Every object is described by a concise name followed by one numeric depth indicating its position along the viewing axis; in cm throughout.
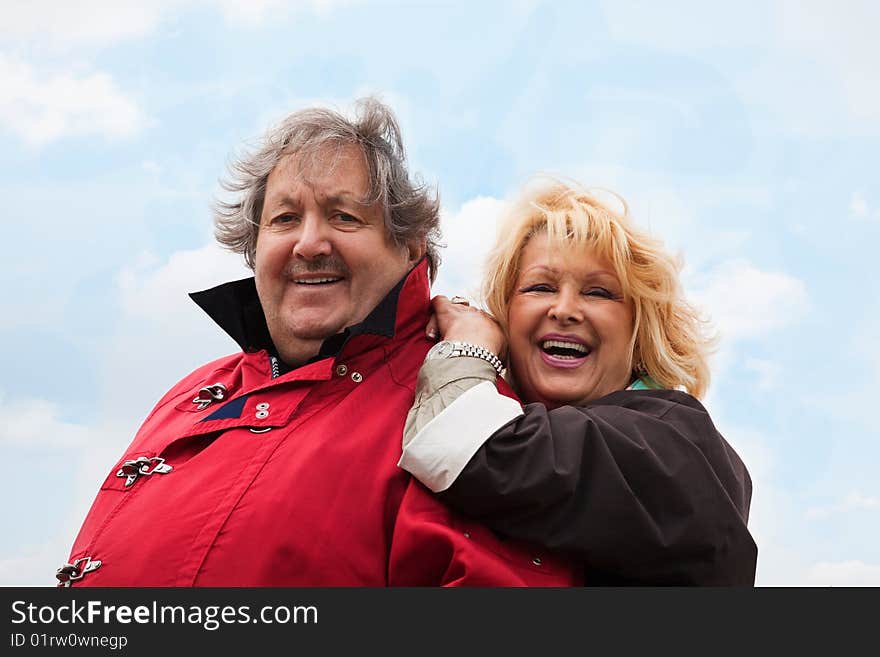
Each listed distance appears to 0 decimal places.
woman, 284
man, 291
